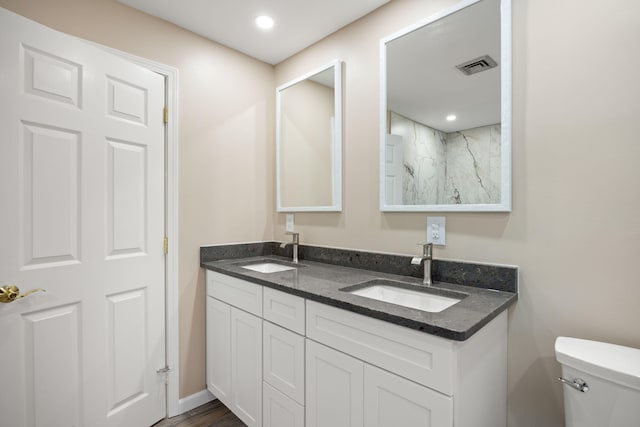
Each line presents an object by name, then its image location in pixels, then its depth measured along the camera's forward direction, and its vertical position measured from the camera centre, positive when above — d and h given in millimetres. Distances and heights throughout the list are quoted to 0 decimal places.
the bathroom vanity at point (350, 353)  976 -554
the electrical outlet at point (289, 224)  2332 -98
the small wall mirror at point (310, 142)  1996 +489
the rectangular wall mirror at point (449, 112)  1358 +486
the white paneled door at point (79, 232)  1313 -105
